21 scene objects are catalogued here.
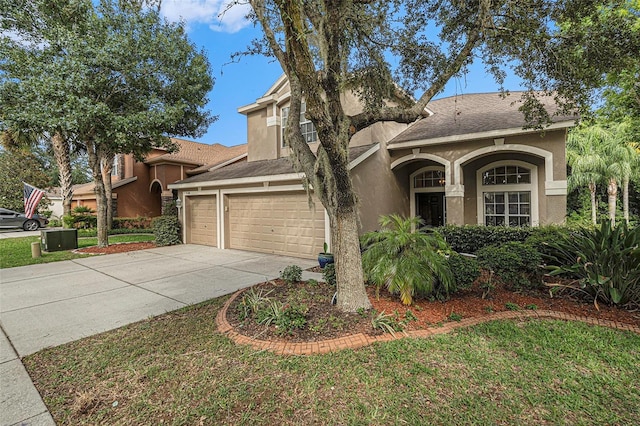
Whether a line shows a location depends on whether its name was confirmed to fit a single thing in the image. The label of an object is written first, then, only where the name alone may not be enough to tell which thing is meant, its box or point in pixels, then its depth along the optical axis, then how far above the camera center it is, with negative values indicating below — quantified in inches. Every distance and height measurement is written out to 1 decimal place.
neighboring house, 760.8 +106.1
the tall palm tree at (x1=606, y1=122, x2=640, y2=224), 632.4 +101.8
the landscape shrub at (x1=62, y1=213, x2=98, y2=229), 732.2 -17.8
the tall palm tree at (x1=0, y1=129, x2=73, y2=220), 518.4 +116.6
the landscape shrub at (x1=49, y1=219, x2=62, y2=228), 845.8 -25.3
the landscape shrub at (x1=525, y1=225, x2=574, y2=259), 222.2 -25.3
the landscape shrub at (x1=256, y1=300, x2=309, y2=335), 154.5 -58.8
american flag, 426.3 +21.8
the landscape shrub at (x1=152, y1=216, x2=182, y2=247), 511.5 -32.6
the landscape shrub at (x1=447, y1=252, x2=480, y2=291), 196.1 -43.5
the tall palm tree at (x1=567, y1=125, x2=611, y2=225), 658.2 +109.1
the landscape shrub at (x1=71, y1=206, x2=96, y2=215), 765.2 +10.4
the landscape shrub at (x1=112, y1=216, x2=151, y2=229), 757.3 -25.3
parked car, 800.3 -16.3
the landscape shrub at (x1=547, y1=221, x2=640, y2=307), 175.3 -37.6
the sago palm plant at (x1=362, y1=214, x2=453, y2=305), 183.0 -36.8
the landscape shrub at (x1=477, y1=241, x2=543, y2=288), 206.4 -40.5
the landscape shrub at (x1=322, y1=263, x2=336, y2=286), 213.8 -47.9
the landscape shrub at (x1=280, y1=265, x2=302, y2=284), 234.8 -52.2
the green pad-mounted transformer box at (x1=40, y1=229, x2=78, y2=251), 446.9 -39.4
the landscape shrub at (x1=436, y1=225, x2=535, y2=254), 297.1 -30.8
